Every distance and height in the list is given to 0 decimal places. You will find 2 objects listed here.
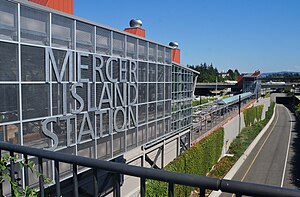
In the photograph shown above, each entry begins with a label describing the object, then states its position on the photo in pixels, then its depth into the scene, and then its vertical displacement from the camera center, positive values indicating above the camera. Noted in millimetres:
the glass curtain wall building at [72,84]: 6922 +28
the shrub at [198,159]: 11592 -4273
